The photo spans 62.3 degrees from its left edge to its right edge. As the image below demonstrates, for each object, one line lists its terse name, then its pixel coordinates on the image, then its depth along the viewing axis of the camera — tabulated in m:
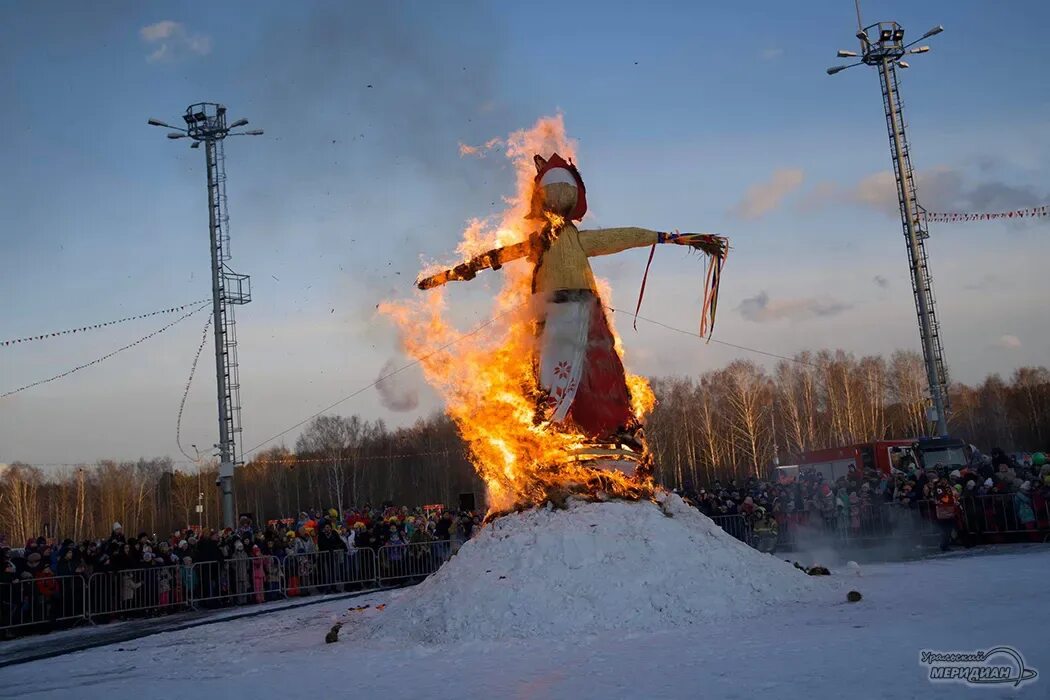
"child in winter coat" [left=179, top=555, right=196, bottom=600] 19.78
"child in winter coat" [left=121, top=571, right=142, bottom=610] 18.73
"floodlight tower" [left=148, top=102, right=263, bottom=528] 25.81
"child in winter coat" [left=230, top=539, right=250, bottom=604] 20.67
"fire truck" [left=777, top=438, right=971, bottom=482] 29.69
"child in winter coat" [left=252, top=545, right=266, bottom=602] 20.78
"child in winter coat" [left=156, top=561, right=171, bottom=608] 19.36
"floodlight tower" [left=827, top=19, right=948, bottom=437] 32.56
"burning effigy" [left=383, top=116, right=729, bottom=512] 14.29
